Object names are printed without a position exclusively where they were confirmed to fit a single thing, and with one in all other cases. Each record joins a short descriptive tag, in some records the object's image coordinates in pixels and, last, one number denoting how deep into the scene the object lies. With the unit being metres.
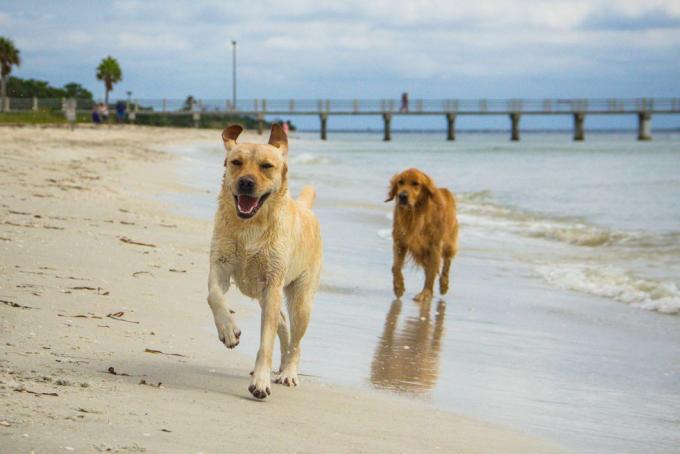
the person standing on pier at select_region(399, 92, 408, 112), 74.50
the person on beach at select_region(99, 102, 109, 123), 55.15
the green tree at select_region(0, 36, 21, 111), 67.38
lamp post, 84.19
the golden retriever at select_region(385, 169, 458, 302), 9.97
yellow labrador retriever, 4.59
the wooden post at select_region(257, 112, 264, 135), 69.56
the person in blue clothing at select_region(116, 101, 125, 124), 59.25
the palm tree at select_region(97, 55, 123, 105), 79.19
